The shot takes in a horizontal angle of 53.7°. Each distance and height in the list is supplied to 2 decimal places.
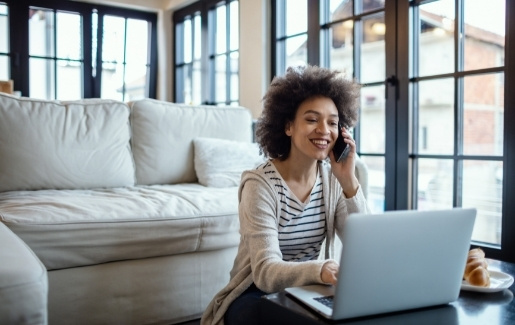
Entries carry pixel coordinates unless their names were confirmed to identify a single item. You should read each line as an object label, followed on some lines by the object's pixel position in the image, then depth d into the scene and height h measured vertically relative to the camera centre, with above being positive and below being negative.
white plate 1.09 -0.29
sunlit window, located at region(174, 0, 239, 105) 4.63 +0.98
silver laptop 0.85 -0.20
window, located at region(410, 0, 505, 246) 2.62 +0.26
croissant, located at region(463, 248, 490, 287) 1.11 -0.26
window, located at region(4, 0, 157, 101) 5.05 +1.07
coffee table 0.90 -0.30
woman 1.32 -0.08
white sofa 1.74 -0.22
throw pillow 2.74 -0.04
